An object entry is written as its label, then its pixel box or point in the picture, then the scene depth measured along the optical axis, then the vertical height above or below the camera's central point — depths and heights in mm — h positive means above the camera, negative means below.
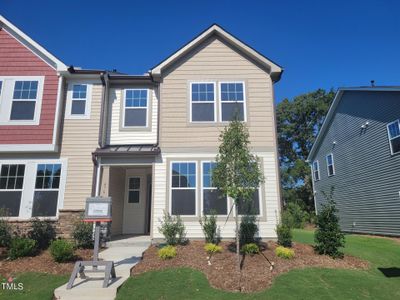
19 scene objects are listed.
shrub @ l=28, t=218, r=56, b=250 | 9615 -847
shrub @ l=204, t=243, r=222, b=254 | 8867 -1253
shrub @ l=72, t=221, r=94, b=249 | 9773 -879
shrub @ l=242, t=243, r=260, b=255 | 8711 -1243
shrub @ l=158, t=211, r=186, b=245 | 9805 -733
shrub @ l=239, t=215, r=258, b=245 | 9898 -834
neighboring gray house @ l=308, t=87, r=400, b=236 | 14609 +2974
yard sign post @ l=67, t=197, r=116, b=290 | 6915 -223
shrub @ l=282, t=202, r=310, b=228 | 24561 -748
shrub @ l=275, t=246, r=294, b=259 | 8336 -1312
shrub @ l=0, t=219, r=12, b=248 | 9562 -877
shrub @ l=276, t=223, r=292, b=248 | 9555 -939
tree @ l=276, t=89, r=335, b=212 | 41125 +12090
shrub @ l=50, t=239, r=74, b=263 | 8129 -1198
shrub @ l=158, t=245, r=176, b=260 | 8320 -1298
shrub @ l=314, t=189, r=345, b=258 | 8812 -817
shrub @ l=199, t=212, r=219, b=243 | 10016 -733
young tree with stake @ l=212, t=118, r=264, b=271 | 7910 +1113
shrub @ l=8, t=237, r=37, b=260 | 8462 -1161
